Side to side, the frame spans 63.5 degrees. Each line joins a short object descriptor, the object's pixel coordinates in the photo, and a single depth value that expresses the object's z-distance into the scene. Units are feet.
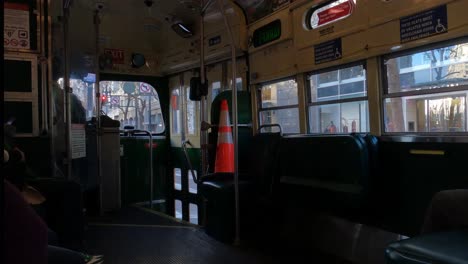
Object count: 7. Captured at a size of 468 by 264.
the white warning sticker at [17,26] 10.54
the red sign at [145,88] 19.90
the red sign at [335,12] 10.57
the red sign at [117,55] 18.68
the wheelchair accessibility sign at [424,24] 8.29
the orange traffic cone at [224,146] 12.80
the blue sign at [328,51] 10.86
